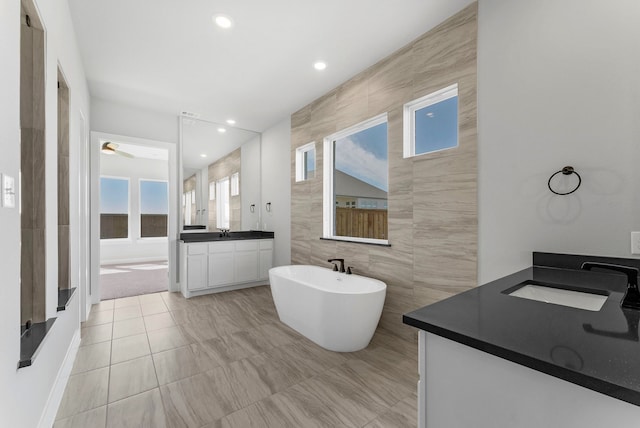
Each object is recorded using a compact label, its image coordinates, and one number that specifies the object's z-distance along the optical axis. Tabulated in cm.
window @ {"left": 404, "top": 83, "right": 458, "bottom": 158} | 246
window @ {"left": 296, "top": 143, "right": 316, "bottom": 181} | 417
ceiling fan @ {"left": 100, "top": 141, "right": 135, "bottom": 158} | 415
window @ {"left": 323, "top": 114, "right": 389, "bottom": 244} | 316
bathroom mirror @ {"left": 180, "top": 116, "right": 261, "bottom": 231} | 462
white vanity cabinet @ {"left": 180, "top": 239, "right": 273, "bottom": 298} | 416
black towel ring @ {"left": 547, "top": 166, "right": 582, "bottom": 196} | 166
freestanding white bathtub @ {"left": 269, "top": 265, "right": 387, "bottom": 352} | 241
